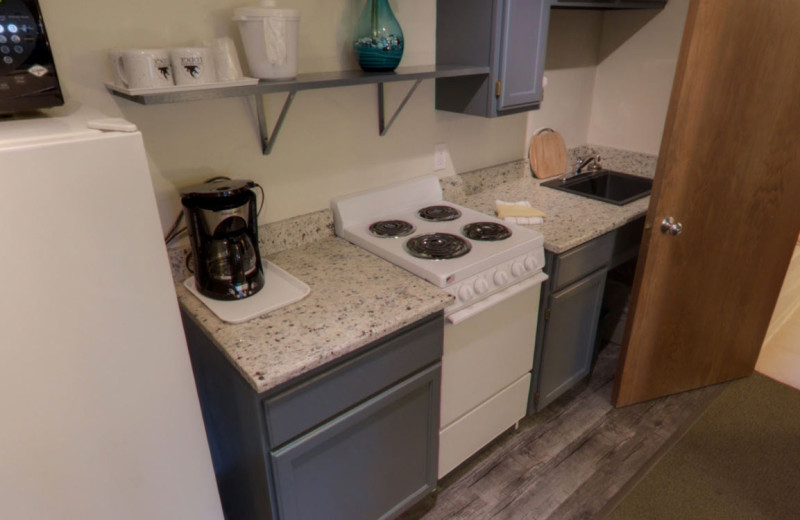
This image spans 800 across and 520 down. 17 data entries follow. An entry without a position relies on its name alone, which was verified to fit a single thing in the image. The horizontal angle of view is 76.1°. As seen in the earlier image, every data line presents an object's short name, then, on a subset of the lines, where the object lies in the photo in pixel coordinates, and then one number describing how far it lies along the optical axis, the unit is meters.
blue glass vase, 1.60
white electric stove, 1.61
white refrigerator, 0.85
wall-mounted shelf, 1.19
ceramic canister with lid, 1.33
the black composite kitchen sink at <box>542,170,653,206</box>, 2.53
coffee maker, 1.33
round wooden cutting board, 2.51
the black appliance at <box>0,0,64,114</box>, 0.94
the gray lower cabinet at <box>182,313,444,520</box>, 1.24
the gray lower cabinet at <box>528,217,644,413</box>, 1.91
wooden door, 1.71
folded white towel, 1.99
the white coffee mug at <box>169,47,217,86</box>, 1.25
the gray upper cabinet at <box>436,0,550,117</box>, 1.82
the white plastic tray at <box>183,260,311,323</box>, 1.36
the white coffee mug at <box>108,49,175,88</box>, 1.19
